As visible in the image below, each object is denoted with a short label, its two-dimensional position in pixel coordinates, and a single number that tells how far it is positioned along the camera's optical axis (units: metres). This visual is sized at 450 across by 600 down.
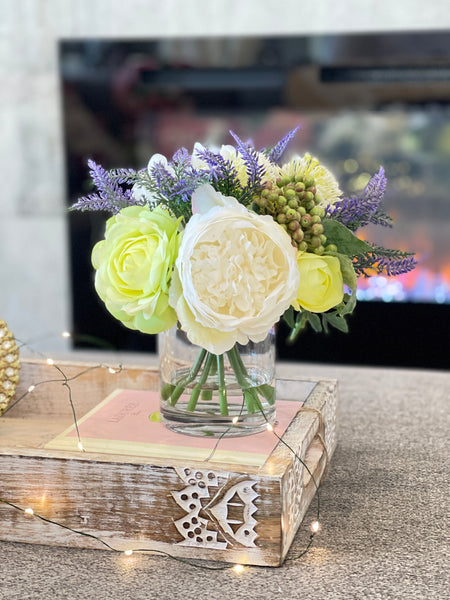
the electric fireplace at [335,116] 2.44
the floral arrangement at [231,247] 0.65
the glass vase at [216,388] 0.75
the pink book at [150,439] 0.69
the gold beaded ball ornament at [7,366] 0.83
